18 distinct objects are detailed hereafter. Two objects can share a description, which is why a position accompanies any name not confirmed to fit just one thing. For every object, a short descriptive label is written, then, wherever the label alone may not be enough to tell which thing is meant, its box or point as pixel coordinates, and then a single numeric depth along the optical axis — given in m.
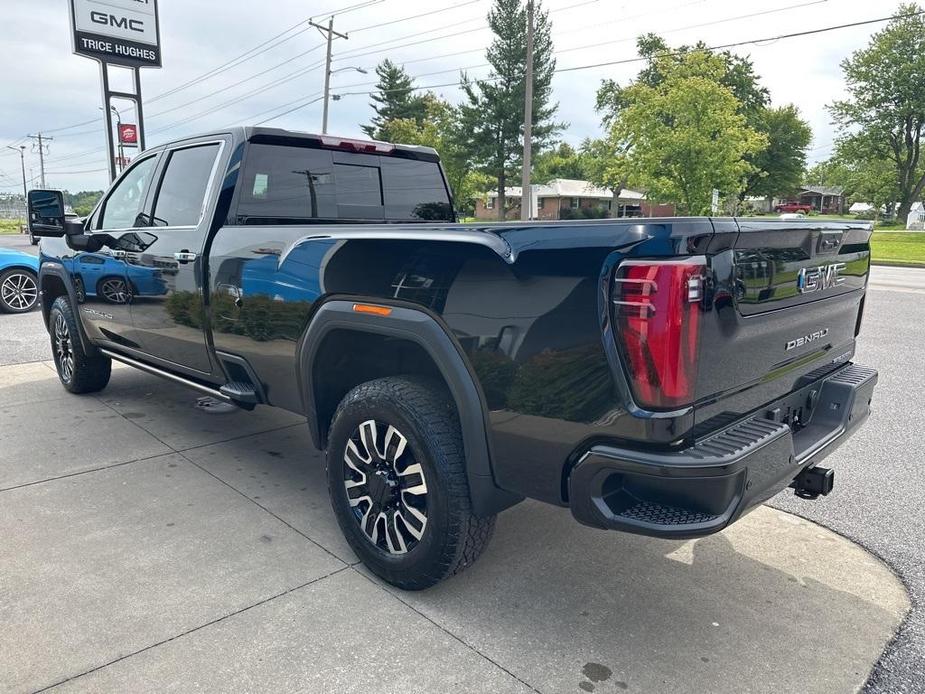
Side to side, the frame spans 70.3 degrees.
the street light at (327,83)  36.91
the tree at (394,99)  59.12
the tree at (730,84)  55.09
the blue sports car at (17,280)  10.06
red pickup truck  62.86
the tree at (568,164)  79.15
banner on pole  18.34
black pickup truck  1.94
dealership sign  16.19
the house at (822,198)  103.19
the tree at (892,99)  50.53
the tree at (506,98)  41.69
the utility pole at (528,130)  20.96
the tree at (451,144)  42.91
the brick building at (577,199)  62.19
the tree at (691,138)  27.34
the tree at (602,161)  31.98
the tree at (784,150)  60.06
